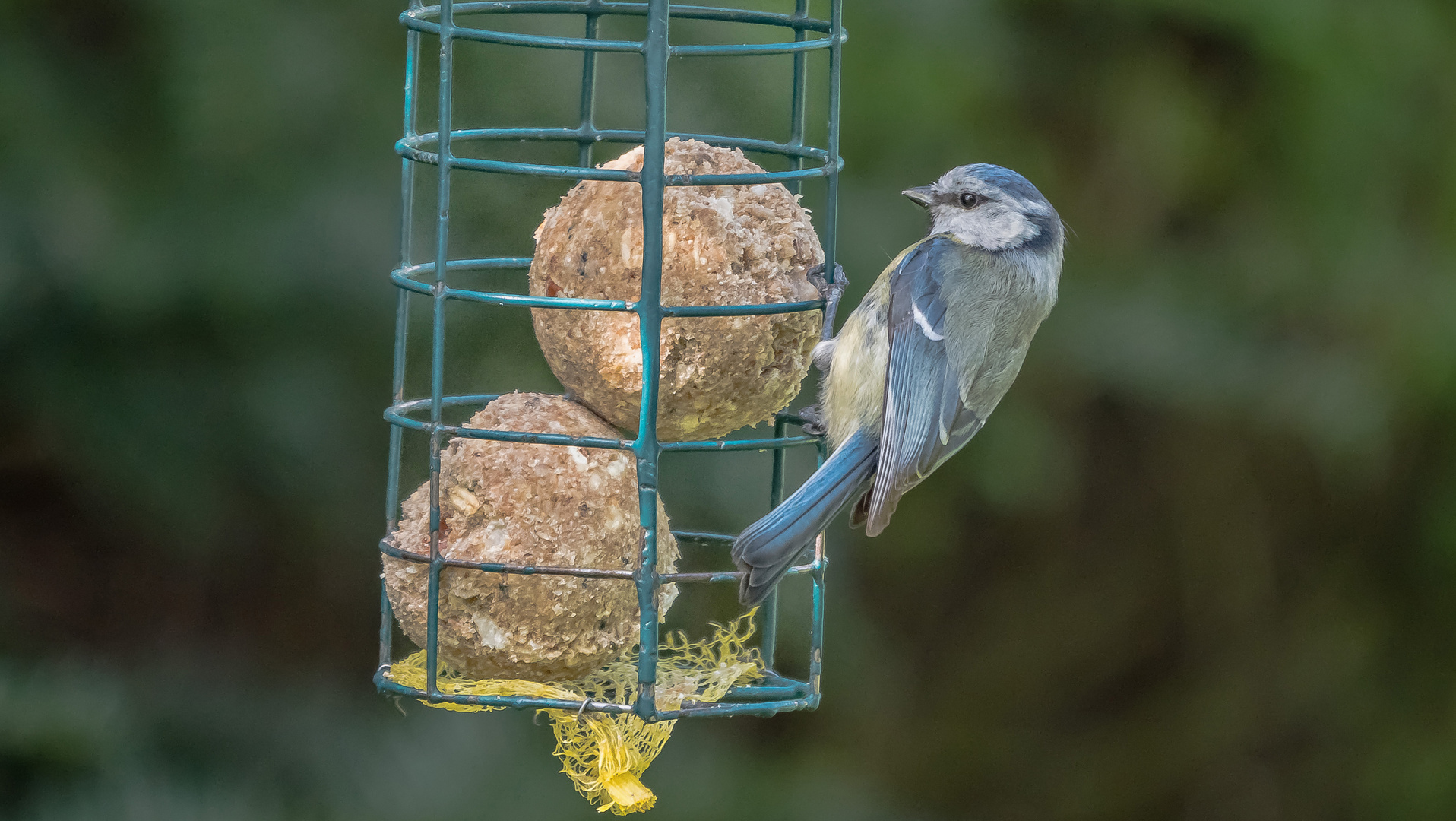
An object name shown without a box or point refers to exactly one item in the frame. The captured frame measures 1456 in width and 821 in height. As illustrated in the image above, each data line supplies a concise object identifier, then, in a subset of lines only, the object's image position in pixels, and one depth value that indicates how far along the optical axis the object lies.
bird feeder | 4.88
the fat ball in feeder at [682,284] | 5.26
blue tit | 6.00
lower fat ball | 5.14
